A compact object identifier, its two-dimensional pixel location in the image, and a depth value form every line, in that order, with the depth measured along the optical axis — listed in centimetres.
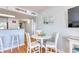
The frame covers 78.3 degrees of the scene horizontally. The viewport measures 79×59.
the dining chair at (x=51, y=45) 175
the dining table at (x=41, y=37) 184
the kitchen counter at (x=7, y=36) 209
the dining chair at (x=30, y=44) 170
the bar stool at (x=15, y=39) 230
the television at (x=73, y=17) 134
